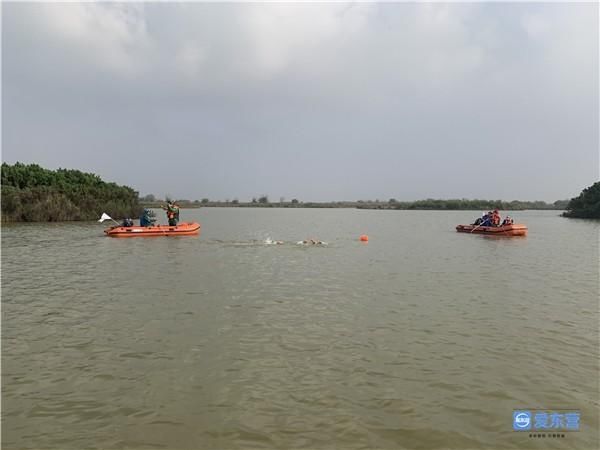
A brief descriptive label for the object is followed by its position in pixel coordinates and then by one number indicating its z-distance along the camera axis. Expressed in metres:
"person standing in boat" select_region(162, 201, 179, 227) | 27.61
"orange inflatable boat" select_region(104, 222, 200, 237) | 25.39
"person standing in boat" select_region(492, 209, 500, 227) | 29.24
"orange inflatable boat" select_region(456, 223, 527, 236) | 27.66
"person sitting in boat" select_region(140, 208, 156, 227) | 26.88
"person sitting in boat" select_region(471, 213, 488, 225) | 30.17
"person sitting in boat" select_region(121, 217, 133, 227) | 26.38
